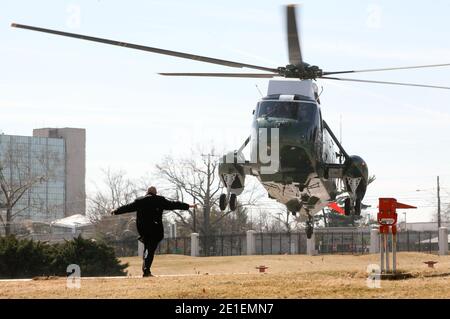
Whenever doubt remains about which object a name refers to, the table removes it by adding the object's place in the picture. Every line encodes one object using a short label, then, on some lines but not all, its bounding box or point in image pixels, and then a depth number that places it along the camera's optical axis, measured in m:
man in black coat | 20.09
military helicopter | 28.20
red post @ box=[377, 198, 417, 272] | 22.14
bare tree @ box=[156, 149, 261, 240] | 86.75
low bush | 36.22
